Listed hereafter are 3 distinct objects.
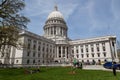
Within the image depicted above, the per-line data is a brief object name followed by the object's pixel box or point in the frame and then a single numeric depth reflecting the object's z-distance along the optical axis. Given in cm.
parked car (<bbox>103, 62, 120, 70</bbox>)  2136
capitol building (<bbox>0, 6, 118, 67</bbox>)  4505
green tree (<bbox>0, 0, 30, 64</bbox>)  1774
